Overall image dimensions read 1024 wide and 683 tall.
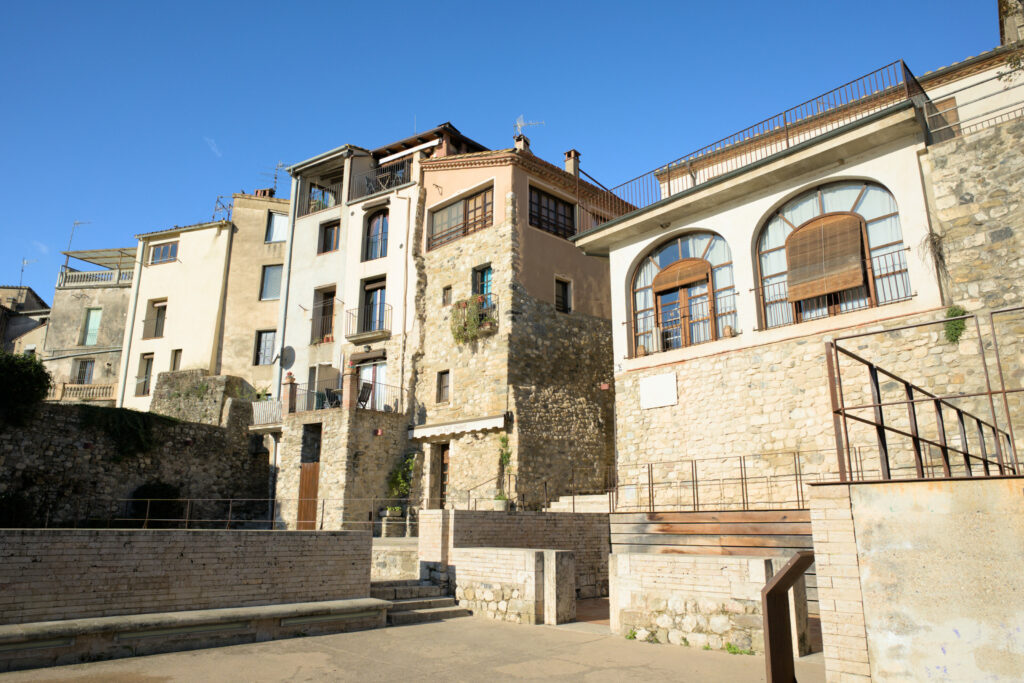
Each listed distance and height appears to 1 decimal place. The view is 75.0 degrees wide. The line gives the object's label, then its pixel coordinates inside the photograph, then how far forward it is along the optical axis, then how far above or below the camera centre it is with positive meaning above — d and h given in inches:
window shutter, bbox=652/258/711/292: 629.6 +226.5
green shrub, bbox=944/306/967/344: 470.6 +129.3
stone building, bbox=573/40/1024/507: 484.7 +192.4
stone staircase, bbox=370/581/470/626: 442.6 -56.7
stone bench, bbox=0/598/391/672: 301.7 -57.3
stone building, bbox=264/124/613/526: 788.6 +222.4
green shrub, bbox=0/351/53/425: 698.4 +134.4
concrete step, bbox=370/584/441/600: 463.8 -51.5
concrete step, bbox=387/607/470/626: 436.5 -64.0
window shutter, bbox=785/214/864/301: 531.9 +206.8
